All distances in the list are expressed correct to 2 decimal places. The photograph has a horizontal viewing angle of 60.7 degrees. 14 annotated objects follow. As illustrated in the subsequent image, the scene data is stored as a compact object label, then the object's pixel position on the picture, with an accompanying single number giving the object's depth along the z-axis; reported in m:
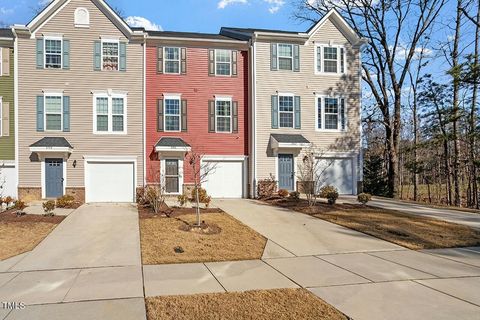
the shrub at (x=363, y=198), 18.12
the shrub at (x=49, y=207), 14.39
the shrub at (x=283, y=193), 20.63
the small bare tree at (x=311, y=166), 21.54
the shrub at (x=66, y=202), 17.20
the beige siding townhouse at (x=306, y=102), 21.69
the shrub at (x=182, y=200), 16.89
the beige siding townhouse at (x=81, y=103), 19.61
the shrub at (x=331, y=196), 18.06
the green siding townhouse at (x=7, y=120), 19.41
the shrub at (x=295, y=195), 19.84
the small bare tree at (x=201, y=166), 20.80
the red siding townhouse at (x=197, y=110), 20.86
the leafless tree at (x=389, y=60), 26.94
